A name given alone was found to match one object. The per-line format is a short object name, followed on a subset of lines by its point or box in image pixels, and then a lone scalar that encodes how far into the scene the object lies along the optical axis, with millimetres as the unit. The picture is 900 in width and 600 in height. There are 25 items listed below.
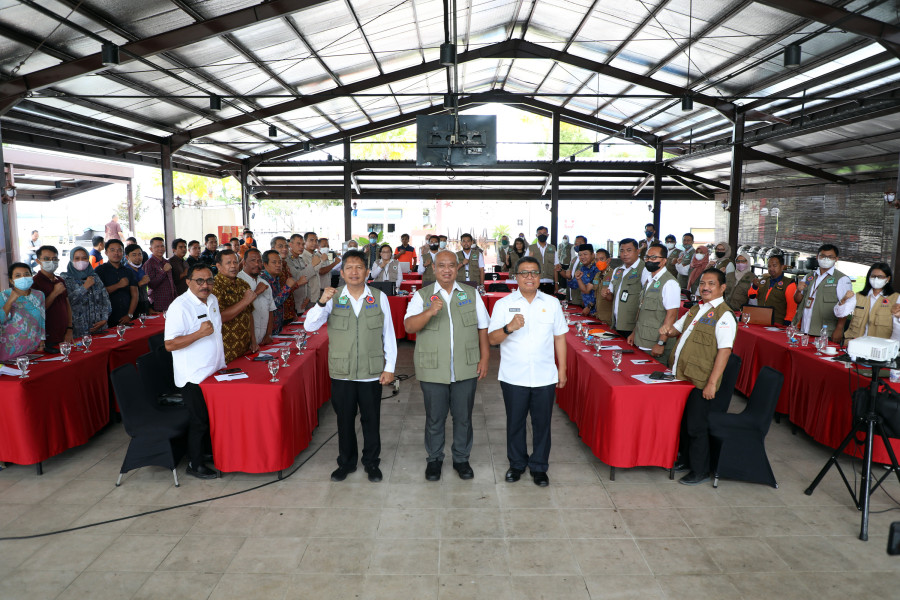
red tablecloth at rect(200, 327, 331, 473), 3586
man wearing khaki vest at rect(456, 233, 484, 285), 9078
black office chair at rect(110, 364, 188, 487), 3643
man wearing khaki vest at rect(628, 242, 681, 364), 4457
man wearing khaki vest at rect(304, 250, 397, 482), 3537
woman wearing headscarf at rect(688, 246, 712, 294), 9625
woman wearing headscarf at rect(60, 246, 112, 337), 5164
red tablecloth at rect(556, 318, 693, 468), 3623
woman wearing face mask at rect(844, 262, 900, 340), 4535
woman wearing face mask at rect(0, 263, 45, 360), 4266
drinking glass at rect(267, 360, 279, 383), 3674
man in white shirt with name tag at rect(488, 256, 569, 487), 3504
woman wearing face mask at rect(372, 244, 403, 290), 8942
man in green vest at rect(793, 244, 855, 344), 5215
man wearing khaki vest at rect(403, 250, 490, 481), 3535
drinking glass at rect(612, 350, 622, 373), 3987
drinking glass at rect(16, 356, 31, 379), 3719
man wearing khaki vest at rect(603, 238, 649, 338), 5219
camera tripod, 3086
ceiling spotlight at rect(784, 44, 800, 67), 7059
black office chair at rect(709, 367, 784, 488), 3656
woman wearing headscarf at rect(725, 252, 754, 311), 7406
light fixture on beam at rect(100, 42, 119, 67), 6258
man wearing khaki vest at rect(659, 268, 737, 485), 3453
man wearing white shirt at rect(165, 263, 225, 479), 3506
